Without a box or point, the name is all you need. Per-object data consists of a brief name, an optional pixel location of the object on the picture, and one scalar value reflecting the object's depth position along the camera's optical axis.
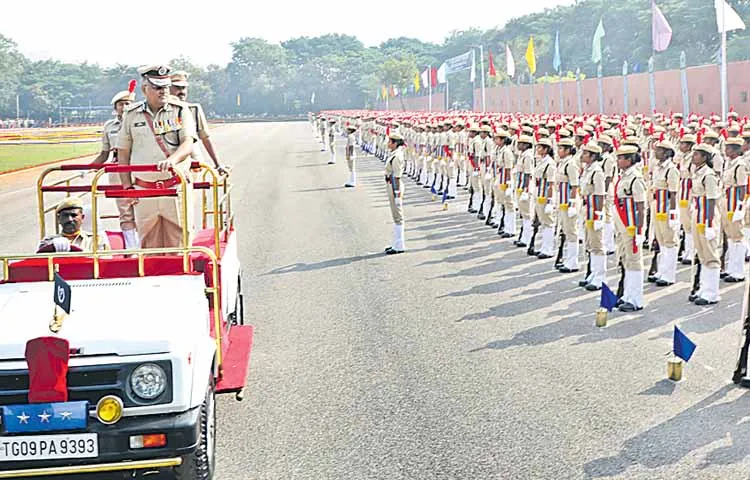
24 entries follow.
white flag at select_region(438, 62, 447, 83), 67.91
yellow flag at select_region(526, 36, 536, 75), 49.96
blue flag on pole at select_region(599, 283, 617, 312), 10.27
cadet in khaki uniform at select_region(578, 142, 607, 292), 12.61
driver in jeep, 7.96
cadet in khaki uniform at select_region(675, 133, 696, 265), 13.64
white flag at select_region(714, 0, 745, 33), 26.06
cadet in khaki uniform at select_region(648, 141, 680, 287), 12.74
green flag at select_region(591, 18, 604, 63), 42.06
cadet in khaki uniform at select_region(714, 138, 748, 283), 12.86
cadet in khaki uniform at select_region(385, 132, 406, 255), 15.92
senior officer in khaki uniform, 8.24
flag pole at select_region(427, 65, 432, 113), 69.25
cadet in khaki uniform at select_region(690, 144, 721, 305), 11.64
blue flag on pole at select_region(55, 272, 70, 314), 5.46
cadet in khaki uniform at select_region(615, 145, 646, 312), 11.37
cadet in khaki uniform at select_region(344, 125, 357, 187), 28.55
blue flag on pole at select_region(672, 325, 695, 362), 8.09
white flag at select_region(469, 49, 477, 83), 59.55
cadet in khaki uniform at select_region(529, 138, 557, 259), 15.09
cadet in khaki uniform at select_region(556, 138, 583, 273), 13.90
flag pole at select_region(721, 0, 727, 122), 25.34
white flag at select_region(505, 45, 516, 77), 50.92
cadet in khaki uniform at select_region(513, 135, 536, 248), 16.31
